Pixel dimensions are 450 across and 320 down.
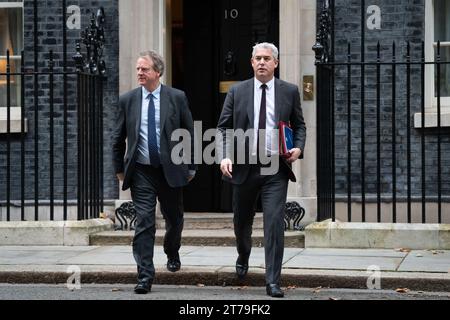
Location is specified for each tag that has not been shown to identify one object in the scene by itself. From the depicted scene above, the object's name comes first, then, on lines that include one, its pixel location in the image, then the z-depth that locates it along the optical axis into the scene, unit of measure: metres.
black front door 12.47
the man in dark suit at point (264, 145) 8.09
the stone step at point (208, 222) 11.69
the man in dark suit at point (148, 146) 8.38
